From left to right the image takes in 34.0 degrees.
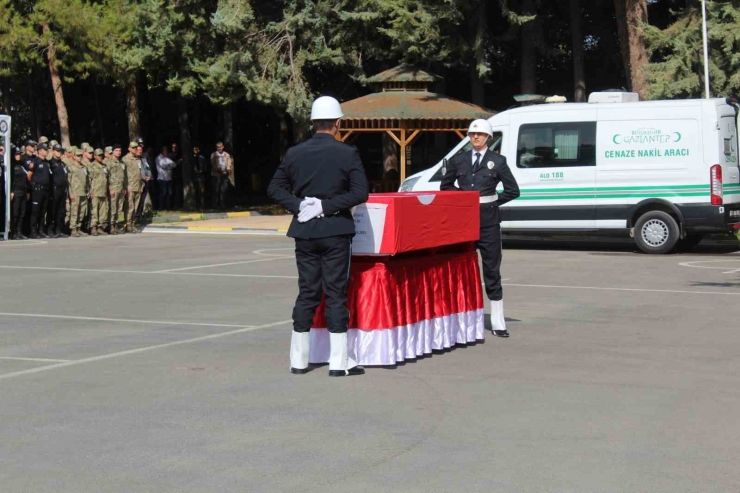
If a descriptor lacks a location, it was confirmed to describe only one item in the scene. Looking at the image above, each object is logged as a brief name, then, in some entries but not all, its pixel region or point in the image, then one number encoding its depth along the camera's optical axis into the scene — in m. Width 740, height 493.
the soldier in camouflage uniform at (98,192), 26.98
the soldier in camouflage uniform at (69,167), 26.48
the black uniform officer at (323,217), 8.81
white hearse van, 20.75
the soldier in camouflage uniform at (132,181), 28.12
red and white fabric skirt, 9.32
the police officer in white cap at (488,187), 11.16
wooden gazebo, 29.81
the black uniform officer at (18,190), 25.22
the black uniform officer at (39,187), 25.50
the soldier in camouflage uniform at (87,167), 26.91
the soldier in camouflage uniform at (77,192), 26.47
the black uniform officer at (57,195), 26.00
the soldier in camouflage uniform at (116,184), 27.55
